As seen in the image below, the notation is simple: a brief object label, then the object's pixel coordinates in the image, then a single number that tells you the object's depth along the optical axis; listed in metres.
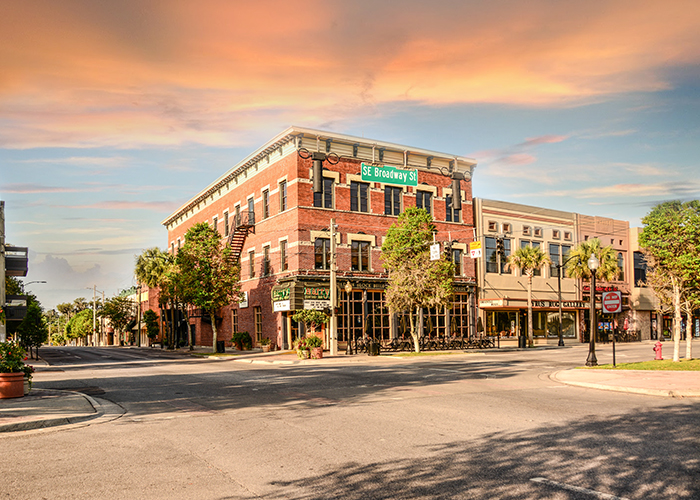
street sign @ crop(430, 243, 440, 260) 35.56
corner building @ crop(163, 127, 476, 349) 41.53
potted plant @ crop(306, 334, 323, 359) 32.91
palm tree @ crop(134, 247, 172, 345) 61.69
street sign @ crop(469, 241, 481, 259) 39.19
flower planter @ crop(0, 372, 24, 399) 14.84
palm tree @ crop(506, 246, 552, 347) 49.72
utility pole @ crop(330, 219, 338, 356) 34.66
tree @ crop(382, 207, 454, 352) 36.50
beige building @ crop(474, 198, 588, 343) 50.12
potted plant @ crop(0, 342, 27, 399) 14.85
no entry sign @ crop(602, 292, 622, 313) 22.38
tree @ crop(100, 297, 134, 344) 85.54
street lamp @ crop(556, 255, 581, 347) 47.42
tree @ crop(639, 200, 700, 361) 24.56
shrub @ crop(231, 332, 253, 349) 46.44
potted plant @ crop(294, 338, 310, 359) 32.56
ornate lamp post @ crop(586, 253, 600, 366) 23.31
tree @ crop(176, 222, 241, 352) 42.78
